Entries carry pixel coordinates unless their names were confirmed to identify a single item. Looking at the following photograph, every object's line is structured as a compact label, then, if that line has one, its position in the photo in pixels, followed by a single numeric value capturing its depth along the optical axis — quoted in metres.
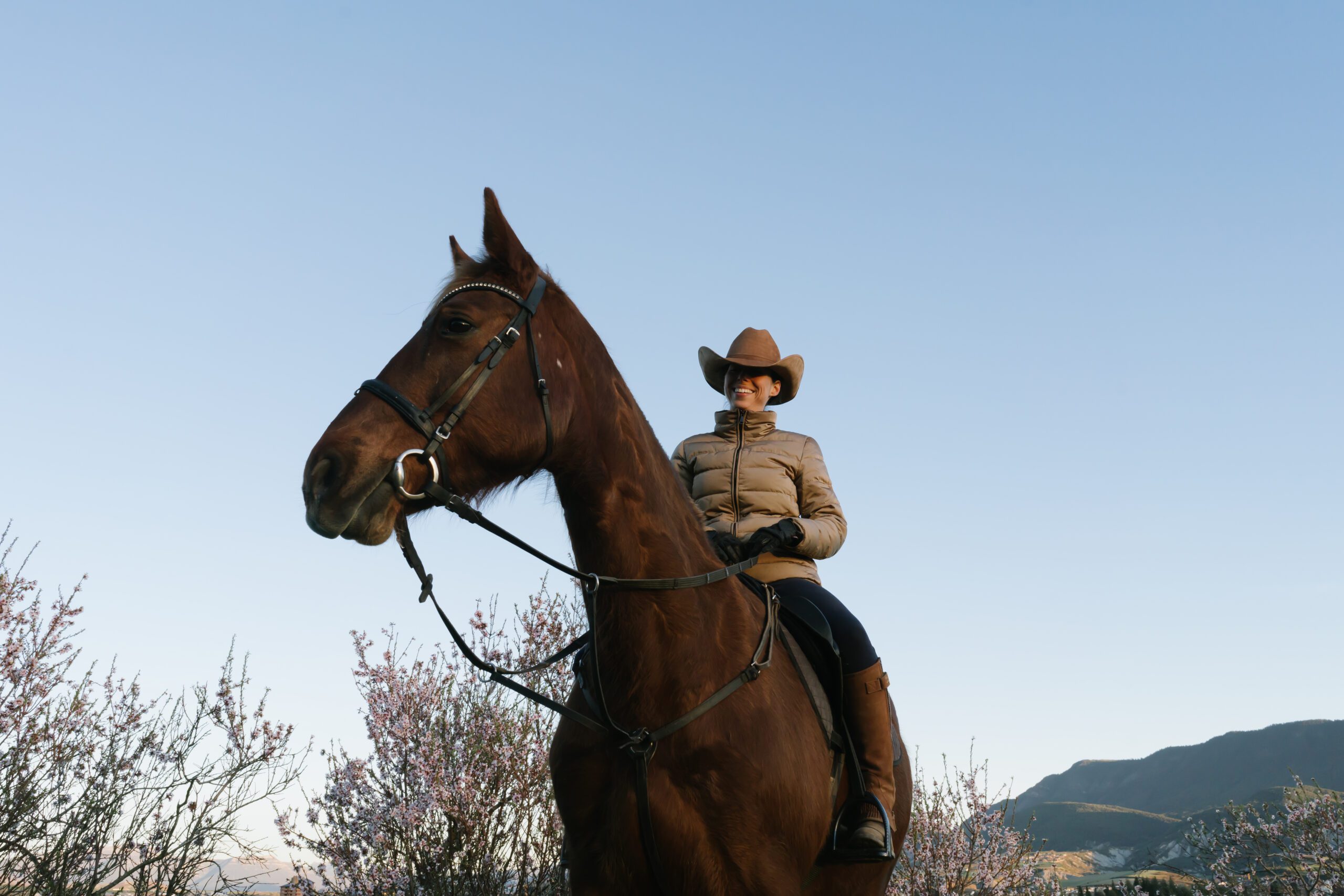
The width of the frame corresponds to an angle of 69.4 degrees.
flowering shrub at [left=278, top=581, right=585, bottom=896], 7.53
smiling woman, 3.85
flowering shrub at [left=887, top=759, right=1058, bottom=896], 10.45
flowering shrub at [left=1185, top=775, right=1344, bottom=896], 10.31
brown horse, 3.00
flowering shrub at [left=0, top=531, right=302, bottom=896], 7.29
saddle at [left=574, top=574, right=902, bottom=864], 3.69
